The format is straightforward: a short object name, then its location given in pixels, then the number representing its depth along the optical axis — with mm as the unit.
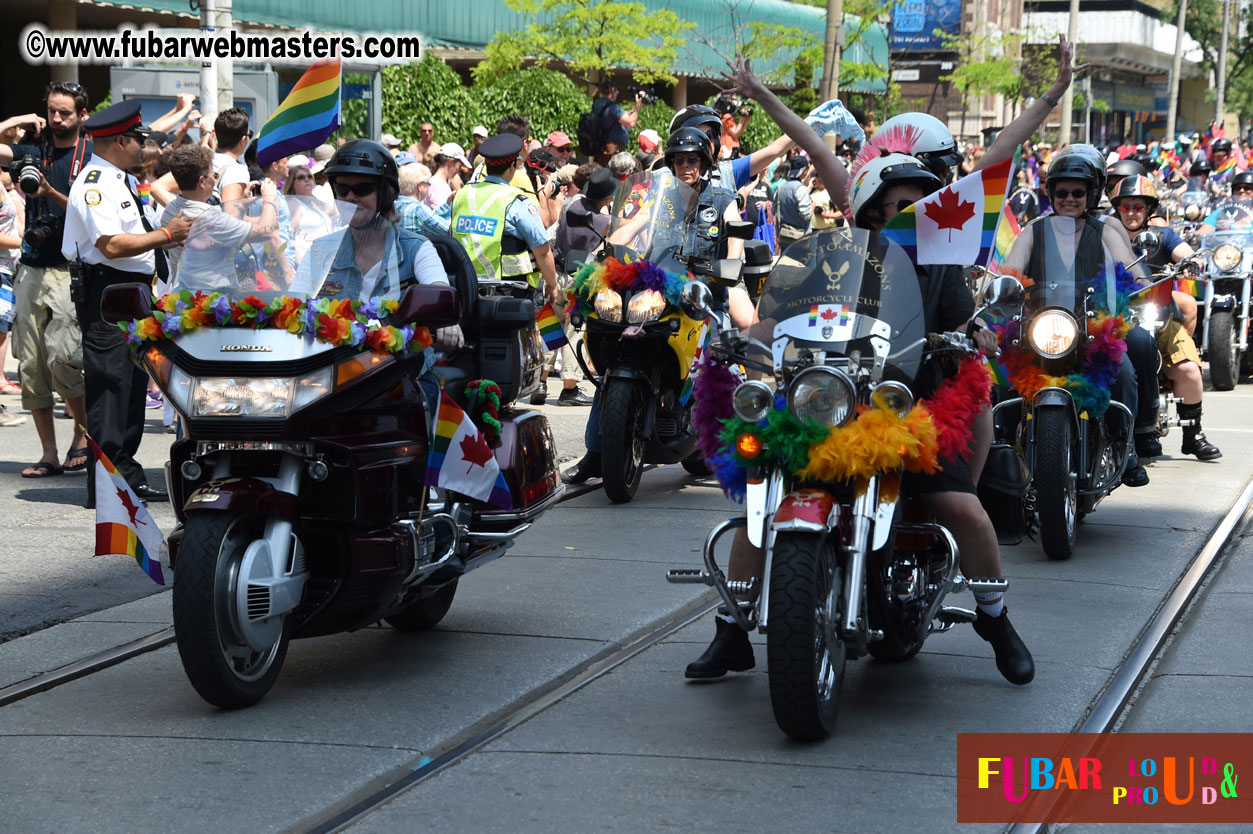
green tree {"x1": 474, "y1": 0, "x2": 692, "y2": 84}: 27156
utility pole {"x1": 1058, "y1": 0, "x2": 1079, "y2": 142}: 41000
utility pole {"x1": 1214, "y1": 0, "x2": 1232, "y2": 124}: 61419
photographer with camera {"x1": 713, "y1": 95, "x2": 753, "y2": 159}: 15070
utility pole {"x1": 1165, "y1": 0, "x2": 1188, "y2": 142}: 55812
